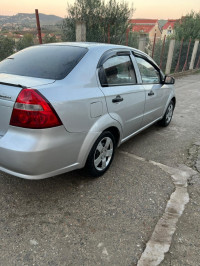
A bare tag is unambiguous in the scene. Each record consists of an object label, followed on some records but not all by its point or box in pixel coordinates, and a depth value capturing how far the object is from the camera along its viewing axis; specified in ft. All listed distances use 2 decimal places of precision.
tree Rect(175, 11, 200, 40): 70.33
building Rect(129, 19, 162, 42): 217.27
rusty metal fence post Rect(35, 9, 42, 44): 21.20
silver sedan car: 6.57
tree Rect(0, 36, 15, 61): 23.63
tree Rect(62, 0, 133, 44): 43.34
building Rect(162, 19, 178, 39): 228.12
